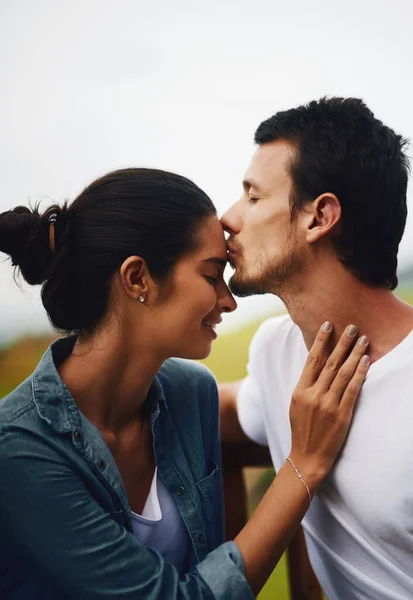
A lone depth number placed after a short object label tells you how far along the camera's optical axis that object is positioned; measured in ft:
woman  3.06
